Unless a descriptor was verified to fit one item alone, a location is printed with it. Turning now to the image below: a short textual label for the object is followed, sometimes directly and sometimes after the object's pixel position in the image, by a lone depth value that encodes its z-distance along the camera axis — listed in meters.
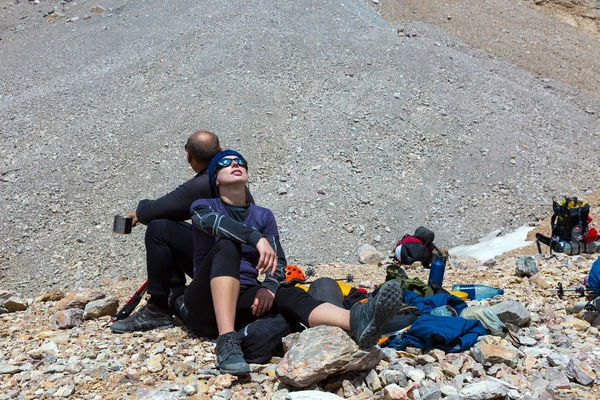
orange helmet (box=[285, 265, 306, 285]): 5.60
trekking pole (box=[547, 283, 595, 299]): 5.02
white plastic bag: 3.94
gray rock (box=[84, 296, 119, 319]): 5.12
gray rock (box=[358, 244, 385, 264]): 8.73
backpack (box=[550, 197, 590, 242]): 7.69
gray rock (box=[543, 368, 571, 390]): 3.20
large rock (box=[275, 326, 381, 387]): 3.25
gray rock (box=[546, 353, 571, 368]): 3.46
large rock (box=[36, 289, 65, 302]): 6.38
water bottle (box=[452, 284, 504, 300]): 5.39
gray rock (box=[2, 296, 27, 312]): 5.88
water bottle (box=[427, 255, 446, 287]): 5.56
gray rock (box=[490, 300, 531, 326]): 4.23
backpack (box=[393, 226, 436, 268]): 7.73
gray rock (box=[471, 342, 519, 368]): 3.48
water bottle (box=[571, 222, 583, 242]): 7.66
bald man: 4.45
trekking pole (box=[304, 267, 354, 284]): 6.65
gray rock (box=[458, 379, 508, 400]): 3.07
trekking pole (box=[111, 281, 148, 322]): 4.84
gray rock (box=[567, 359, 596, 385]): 3.27
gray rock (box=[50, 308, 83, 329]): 4.93
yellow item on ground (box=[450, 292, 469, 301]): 5.10
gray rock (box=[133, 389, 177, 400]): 3.14
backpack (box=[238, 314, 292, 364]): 3.71
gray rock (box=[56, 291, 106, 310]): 5.48
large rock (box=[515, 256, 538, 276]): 6.25
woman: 3.38
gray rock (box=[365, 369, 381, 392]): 3.30
